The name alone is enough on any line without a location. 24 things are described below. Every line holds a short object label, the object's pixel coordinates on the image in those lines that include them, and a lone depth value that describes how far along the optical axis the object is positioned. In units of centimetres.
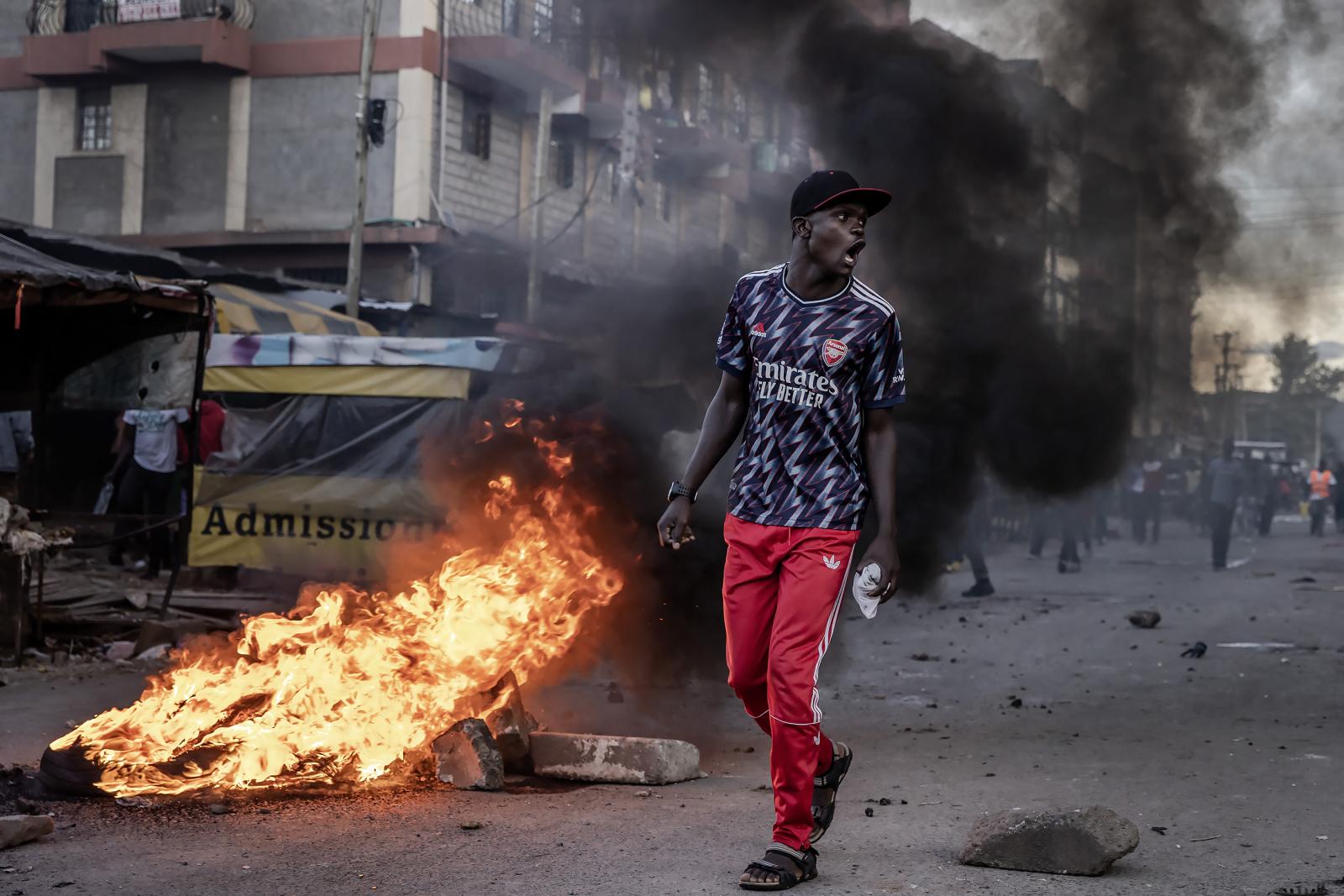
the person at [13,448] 870
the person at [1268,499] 2975
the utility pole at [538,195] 2114
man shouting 385
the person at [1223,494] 1850
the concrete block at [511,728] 516
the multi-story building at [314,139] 2209
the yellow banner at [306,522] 1027
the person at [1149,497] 2522
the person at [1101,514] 2435
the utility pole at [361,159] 1778
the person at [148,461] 1084
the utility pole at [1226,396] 3056
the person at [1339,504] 3019
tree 6944
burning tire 467
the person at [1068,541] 1831
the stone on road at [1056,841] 385
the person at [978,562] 1391
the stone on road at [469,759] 496
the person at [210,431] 1151
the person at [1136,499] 2603
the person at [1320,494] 3052
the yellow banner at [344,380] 1048
